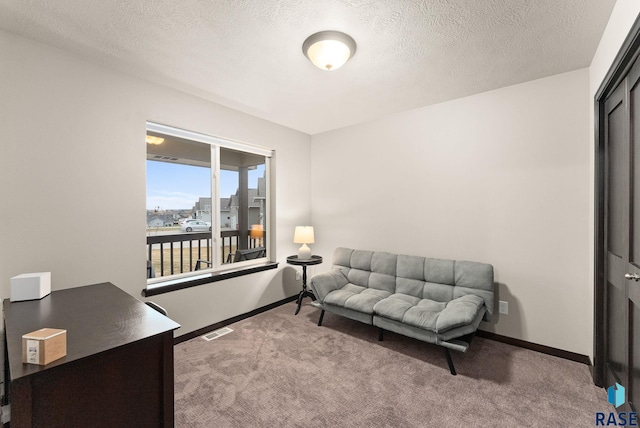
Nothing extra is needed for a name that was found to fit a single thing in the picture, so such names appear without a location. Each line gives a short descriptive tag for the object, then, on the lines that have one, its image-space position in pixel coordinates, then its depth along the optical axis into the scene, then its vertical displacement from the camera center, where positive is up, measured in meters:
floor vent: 2.97 -1.28
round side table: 3.75 -0.66
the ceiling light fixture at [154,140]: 2.84 +0.74
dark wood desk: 1.03 -0.63
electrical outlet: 2.83 -0.94
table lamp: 3.88 -0.36
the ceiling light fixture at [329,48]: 1.96 +1.16
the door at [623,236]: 1.55 -0.16
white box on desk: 1.74 -0.45
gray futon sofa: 2.37 -0.85
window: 2.95 +0.08
